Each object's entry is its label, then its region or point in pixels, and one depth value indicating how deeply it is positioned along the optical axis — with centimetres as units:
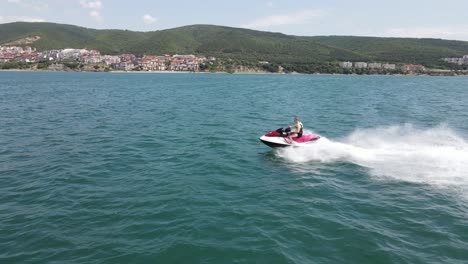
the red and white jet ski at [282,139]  2480
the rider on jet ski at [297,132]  2510
